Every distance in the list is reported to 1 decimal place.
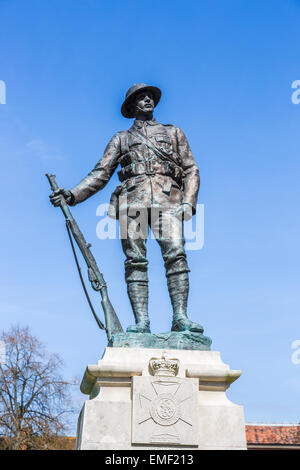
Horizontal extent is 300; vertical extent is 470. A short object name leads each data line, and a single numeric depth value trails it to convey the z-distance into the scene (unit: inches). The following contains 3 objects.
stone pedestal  209.8
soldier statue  255.1
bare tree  902.4
